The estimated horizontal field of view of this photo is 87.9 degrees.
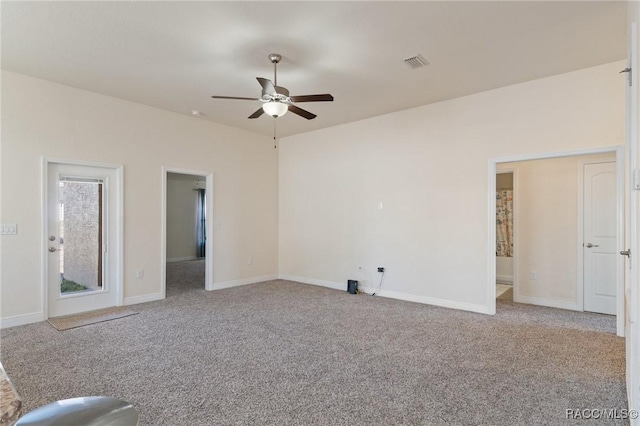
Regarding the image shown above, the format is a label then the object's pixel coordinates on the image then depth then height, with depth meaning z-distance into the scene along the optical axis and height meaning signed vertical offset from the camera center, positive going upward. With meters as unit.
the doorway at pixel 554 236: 4.57 -0.36
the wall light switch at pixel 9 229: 3.86 -0.18
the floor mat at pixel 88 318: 3.91 -1.32
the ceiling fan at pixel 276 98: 3.17 +1.12
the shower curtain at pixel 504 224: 7.09 -0.26
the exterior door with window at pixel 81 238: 4.28 -0.34
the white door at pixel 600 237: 4.54 -0.36
